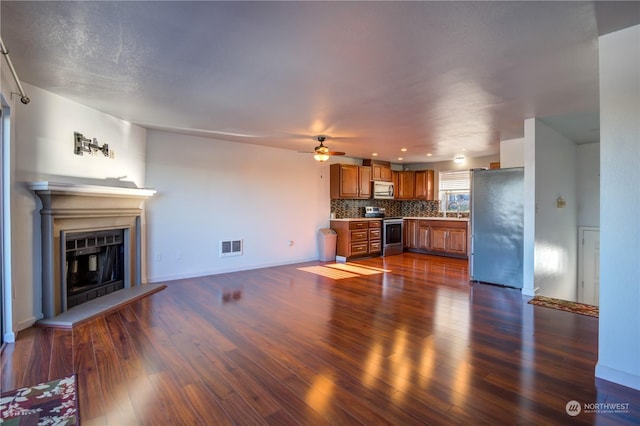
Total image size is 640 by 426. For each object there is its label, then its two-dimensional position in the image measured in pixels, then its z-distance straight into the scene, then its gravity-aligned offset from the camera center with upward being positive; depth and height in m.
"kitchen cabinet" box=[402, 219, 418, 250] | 8.27 -0.60
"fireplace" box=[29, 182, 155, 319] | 3.26 -0.36
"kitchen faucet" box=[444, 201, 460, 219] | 8.14 +0.12
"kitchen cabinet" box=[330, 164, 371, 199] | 7.24 +0.70
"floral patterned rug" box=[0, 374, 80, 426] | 1.80 -1.17
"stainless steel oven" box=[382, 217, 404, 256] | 7.77 -0.63
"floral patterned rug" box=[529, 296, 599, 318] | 3.57 -1.14
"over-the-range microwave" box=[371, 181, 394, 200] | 7.91 +0.54
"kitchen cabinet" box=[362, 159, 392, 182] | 7.86 +1.06
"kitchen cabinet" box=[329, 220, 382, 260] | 7.01 -0.60
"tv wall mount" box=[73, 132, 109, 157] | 3.61 +0.79
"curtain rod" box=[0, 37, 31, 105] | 2.15 +1.07
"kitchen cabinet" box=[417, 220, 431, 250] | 8.00 -0.62
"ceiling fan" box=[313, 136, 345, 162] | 5.04 +0.92
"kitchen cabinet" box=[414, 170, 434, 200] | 8.29 +0.67
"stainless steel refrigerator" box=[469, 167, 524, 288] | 4.57 -0.23
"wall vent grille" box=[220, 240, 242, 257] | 5.68 -0.66
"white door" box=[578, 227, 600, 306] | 5.70 -1.00
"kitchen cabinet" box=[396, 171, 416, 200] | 8.52 +0.69
